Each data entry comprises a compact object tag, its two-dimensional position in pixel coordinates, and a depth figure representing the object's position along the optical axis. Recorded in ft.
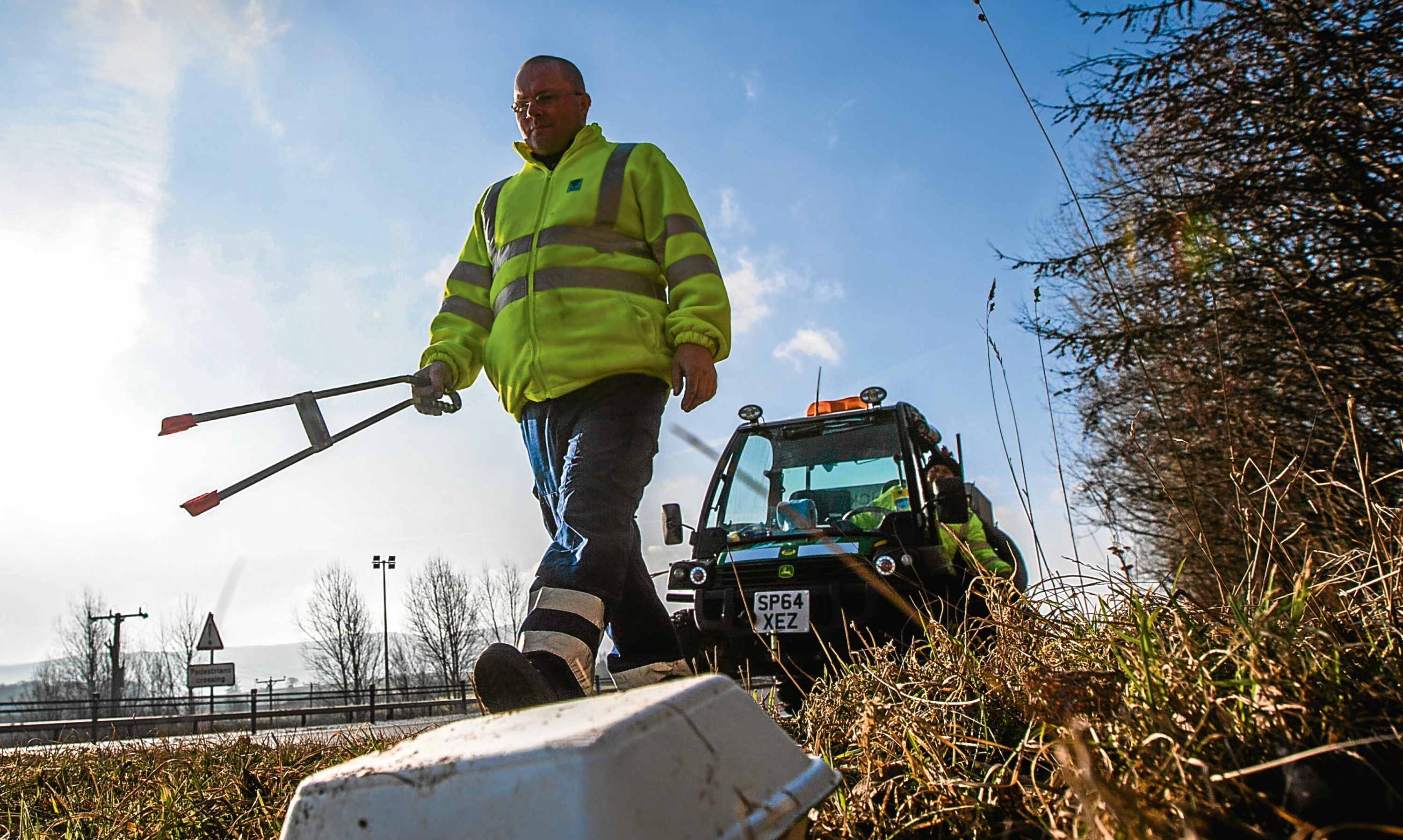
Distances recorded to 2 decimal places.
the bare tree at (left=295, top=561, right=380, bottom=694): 174.70
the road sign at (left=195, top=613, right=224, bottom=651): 54.13
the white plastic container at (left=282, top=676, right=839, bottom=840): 2.59
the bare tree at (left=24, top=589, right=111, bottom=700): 191.83
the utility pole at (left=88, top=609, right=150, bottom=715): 120.37
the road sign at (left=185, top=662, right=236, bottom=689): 81.46
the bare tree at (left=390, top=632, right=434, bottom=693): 193.98
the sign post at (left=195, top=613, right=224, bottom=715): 52.70
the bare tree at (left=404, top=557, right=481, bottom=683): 170.19
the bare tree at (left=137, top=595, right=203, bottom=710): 236.63
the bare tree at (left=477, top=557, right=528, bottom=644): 177.66
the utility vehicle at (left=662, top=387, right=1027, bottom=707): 17.12
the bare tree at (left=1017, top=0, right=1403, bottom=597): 21.86
